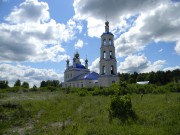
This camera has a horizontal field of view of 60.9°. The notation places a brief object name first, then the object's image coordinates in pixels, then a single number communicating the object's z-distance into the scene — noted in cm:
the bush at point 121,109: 723
